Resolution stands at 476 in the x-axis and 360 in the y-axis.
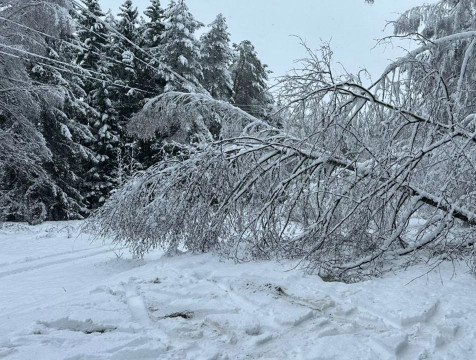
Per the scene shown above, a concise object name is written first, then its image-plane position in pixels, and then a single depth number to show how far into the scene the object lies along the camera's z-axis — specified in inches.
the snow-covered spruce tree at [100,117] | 735.7
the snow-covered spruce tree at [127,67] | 772.6
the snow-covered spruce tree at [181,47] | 657.6
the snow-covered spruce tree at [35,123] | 381.7
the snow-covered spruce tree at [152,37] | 767.1
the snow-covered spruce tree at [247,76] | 742.5
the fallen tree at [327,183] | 163.2
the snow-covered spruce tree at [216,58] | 706.2
